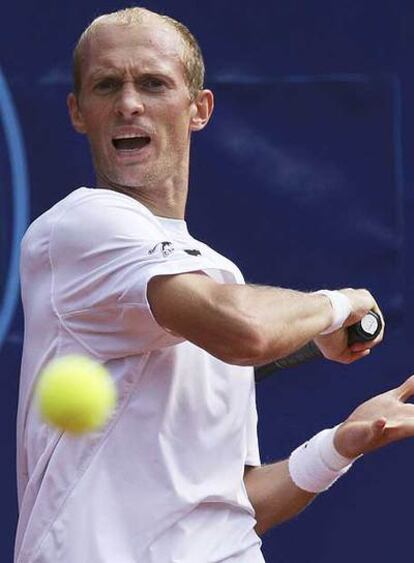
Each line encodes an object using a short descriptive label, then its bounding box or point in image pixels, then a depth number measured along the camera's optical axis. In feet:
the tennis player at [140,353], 23.40
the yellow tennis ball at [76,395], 23.32
